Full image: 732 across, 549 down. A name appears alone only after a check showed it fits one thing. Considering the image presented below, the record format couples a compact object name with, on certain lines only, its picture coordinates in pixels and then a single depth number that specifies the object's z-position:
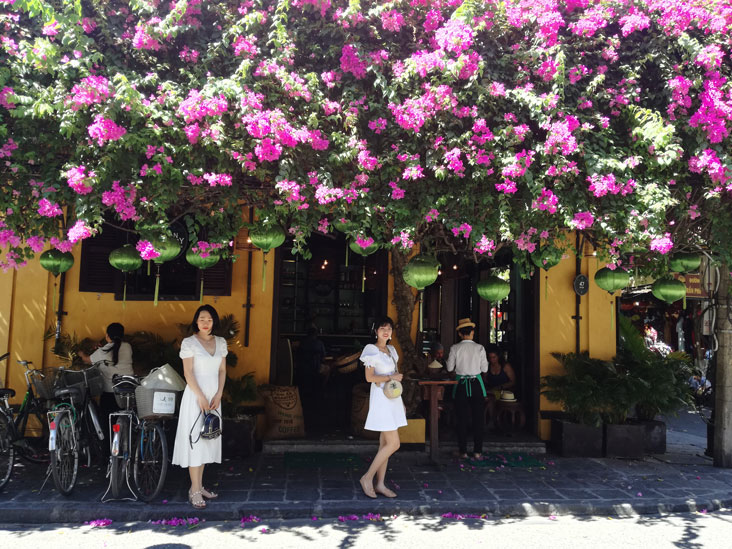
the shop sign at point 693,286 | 12.45
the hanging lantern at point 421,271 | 6.33
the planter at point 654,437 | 9.02
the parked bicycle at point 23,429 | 6.09
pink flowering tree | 5.19
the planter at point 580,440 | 8.55
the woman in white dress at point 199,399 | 5.63
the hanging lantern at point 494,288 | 7.34
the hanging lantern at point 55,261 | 6.54
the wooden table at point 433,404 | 7.35
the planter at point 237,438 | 7.76
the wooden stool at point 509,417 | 9.34
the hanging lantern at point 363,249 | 6.21
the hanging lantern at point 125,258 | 6.46
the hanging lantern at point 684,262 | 7.43
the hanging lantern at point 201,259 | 6.23
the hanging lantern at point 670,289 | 7.39
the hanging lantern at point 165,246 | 5.46
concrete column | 8.02
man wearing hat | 7.91
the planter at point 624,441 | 8.48
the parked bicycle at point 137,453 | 5.81
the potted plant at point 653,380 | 8.48
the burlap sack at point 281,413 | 8.23
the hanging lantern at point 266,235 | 6.07
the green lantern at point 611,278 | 7.46
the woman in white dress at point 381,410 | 6.04
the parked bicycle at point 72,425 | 5.80
